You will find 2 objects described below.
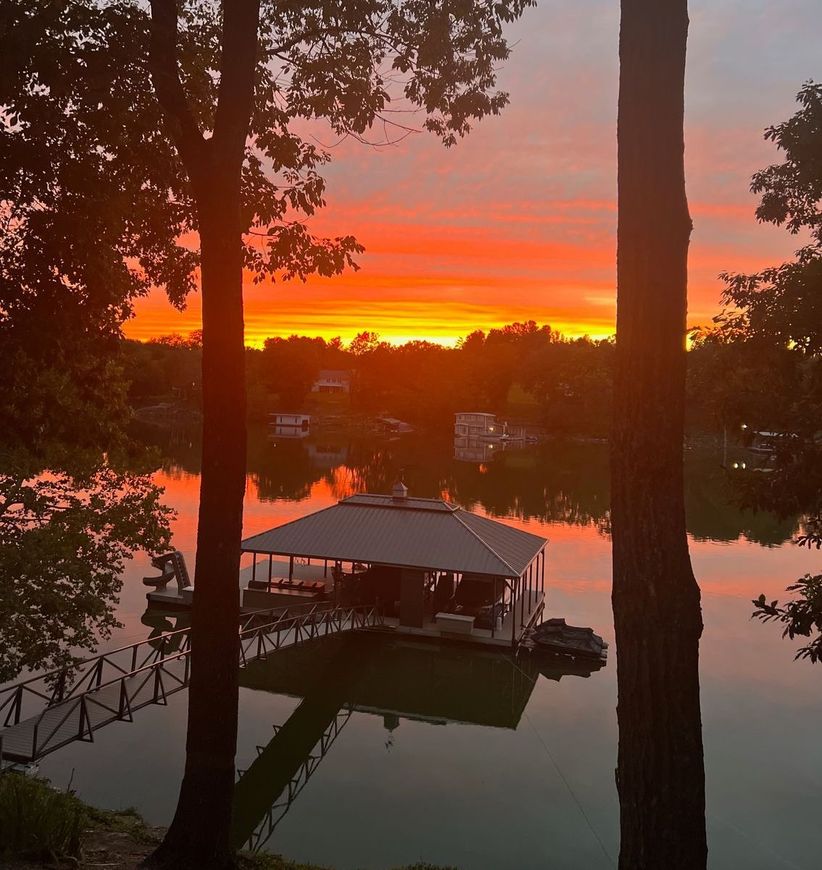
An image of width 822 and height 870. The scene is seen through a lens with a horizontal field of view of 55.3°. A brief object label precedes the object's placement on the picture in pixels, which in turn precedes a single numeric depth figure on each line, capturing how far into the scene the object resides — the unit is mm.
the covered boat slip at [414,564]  20672
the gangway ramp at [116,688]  11844
